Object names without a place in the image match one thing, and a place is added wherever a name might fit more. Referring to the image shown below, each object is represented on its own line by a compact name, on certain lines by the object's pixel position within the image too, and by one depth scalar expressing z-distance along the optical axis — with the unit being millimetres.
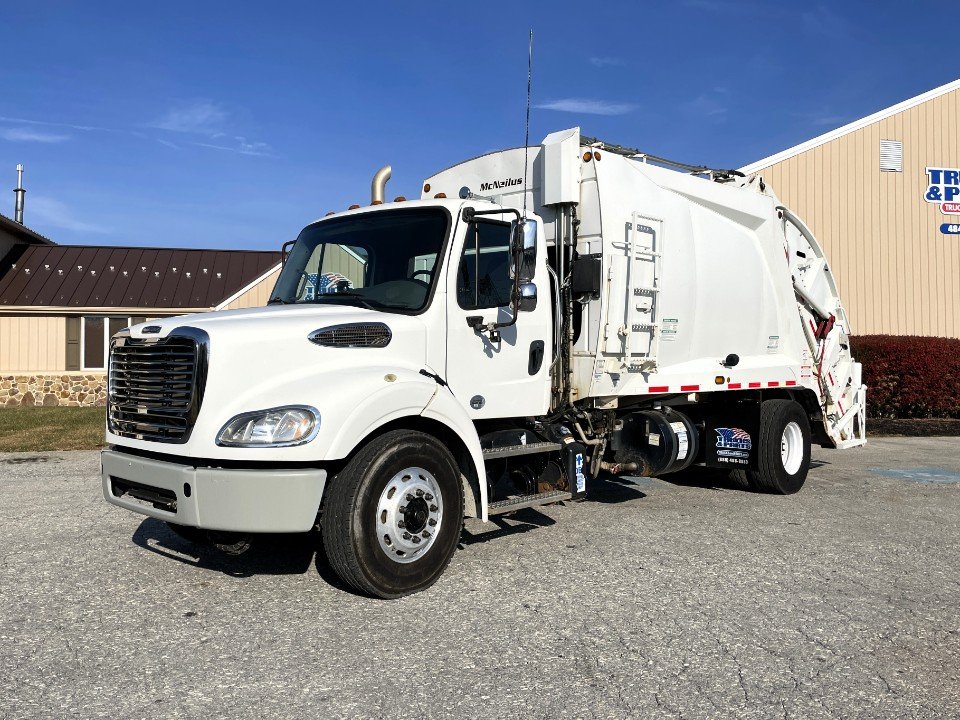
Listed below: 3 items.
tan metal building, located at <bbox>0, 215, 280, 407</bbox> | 21406
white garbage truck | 4605
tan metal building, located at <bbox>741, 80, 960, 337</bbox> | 18750
